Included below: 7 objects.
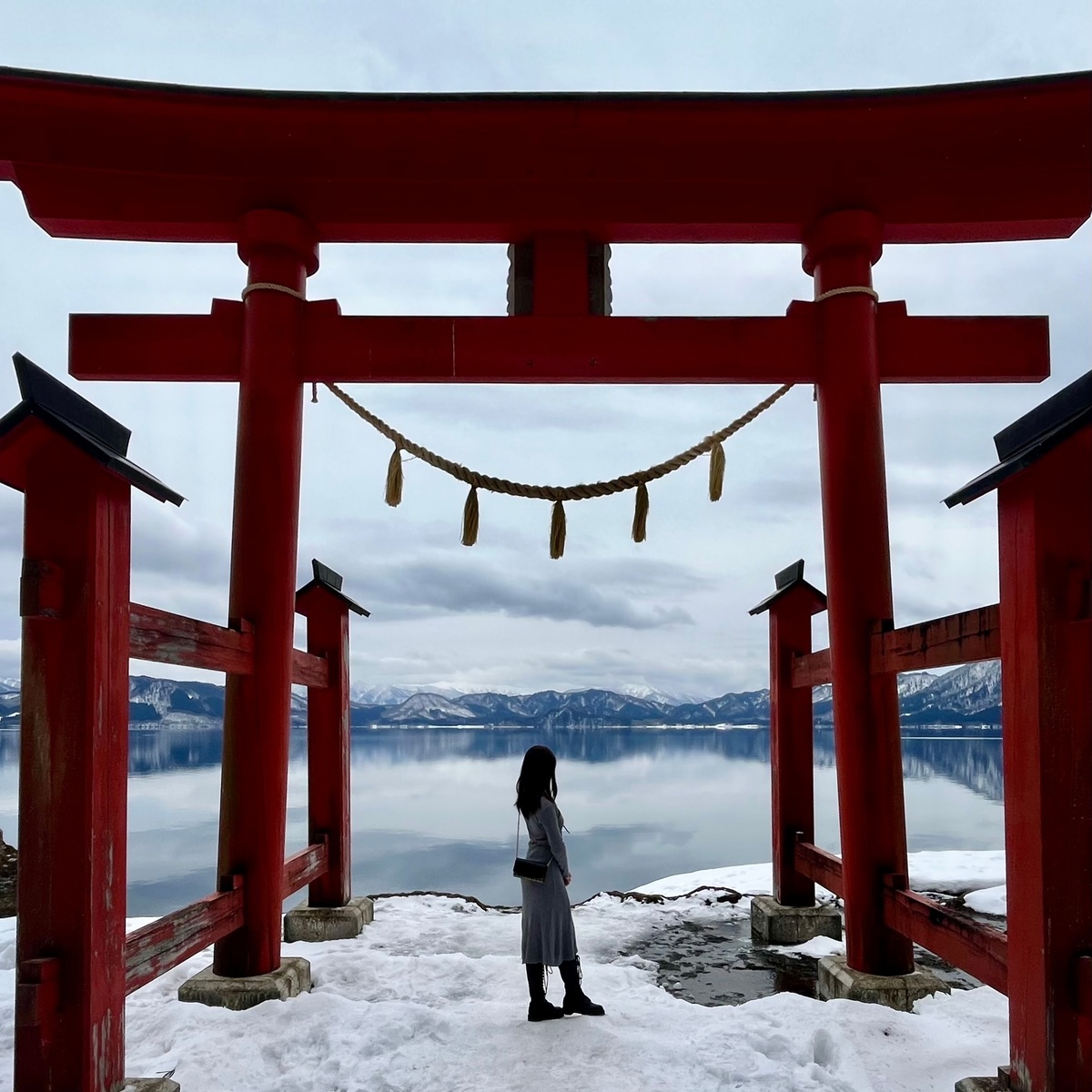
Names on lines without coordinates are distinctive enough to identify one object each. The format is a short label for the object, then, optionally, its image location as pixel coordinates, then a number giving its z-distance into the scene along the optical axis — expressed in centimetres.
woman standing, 392
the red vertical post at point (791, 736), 577
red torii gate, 444
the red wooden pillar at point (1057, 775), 262
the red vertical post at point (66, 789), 273
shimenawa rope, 509
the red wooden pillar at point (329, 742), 582
